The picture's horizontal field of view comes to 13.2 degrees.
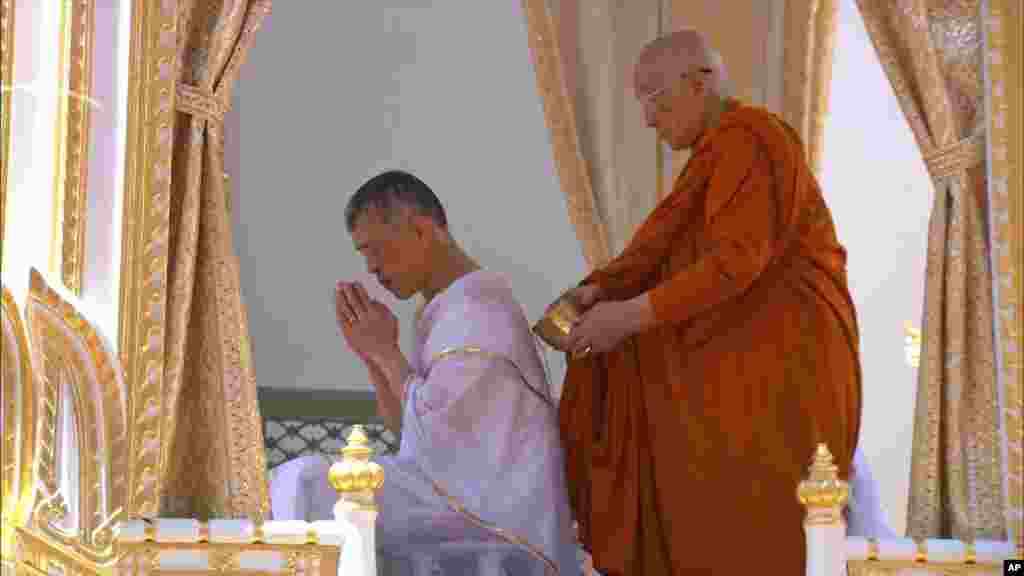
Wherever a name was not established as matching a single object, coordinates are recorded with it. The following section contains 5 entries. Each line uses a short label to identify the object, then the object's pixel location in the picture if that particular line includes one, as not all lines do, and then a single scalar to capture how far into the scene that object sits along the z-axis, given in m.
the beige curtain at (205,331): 11.74
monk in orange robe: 12.18
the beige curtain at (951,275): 12.64
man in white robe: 12.25
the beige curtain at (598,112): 14.34
